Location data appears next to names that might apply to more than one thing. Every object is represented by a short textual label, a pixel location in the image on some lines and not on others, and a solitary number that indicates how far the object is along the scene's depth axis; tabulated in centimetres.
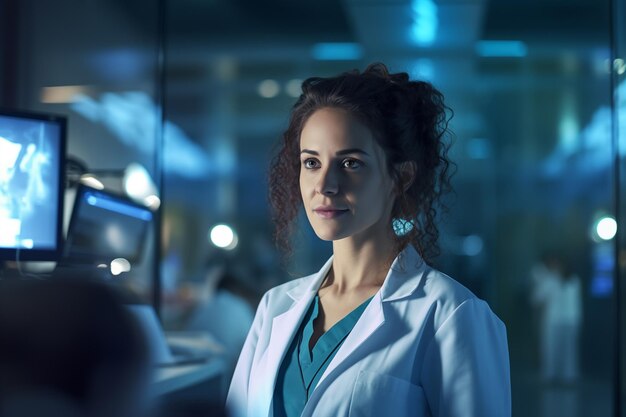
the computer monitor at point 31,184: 239
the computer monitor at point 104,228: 279
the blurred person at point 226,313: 499
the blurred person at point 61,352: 62
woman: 158
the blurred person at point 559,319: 990
